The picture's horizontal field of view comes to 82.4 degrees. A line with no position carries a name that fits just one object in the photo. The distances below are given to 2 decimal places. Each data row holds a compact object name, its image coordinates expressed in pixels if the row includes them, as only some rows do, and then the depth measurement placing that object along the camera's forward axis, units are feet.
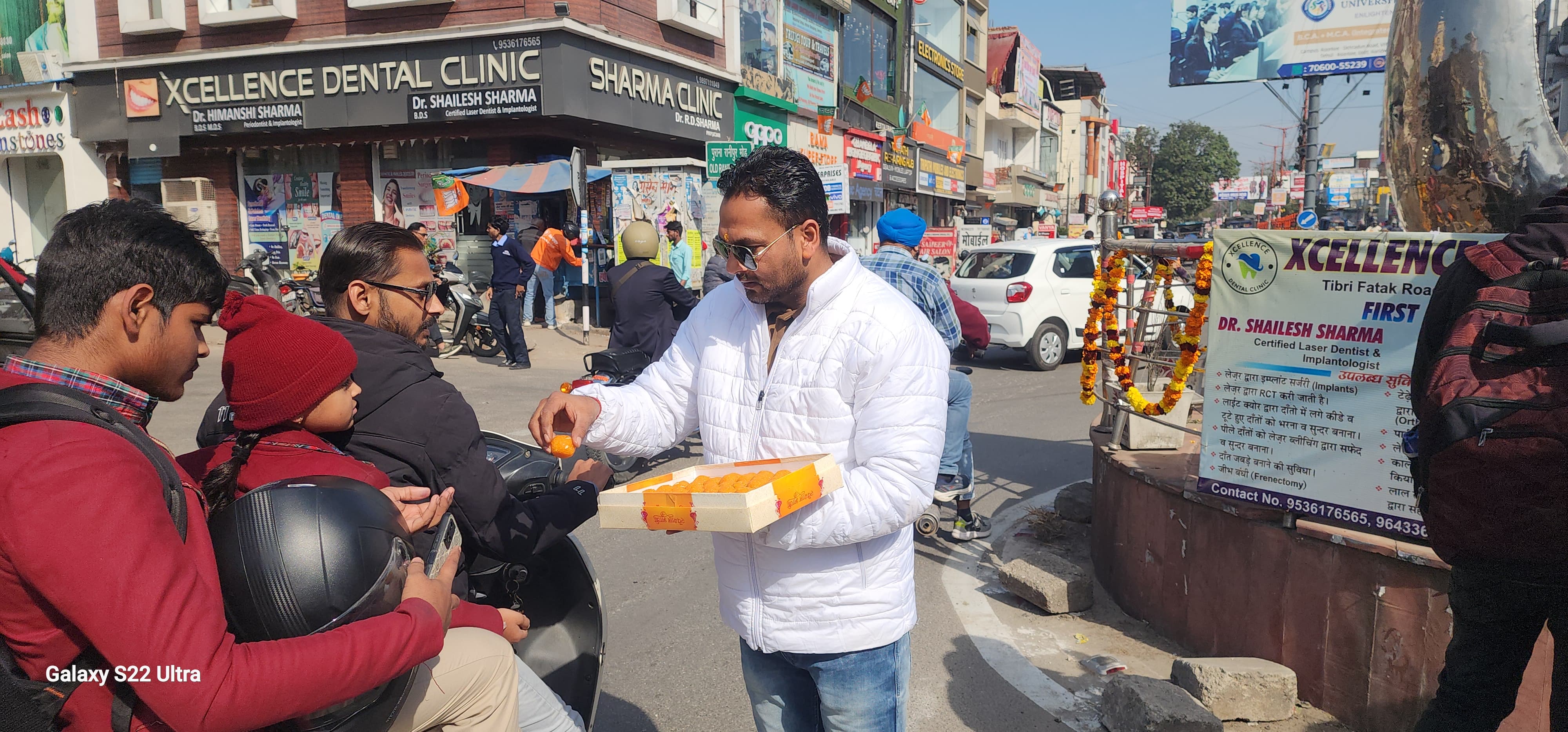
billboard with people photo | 58.44
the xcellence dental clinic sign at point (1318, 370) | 10.32
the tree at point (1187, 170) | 229.66
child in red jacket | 5.94
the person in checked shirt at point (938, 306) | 16.81
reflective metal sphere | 11.94
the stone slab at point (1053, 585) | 14.19
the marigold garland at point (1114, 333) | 13.73
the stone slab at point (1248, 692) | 10.62
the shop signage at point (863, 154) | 68.85
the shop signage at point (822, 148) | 49.67
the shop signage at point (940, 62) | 94.02
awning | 43.91
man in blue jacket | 36.11
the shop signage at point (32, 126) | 55.93
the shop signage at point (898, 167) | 81.35
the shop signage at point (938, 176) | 92.32
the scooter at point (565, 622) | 8.84
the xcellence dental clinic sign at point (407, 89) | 44.55
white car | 37.50
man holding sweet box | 6.61
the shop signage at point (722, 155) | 39.29
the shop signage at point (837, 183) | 41.39
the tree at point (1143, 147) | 245.86
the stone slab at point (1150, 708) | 10.02
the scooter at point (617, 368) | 20.48
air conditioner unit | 53.52
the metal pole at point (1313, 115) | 63.67
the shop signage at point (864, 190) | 72.49
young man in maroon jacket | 4.07
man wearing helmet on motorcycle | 22.49
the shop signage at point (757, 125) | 58.13
